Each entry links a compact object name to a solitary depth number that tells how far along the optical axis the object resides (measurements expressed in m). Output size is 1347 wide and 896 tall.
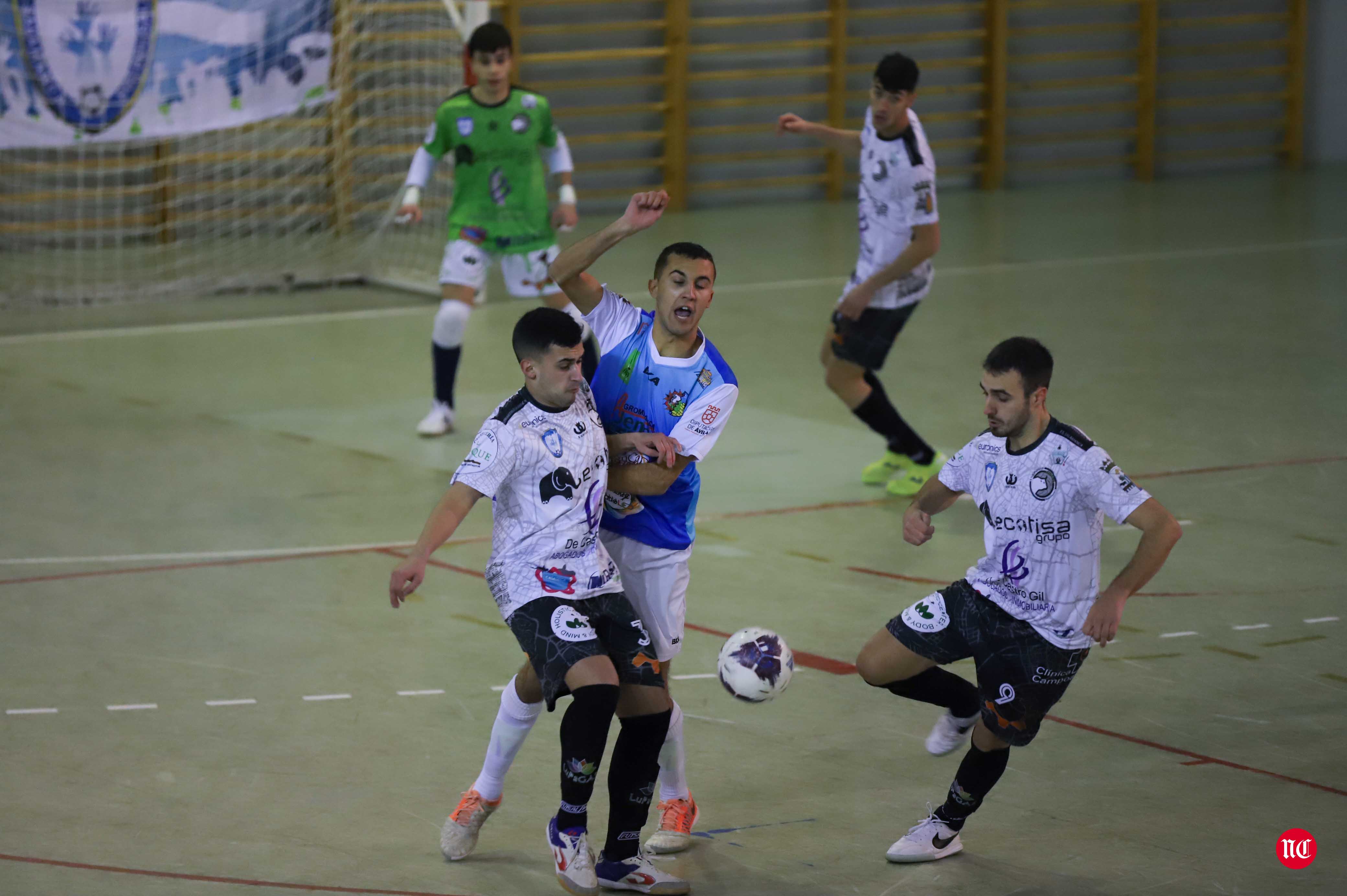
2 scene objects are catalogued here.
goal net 23.52
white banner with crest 23.16
